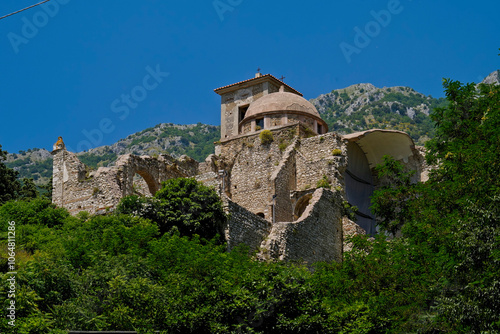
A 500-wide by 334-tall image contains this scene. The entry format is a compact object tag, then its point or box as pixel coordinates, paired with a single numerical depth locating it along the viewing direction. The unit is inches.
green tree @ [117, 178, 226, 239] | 1055.0
